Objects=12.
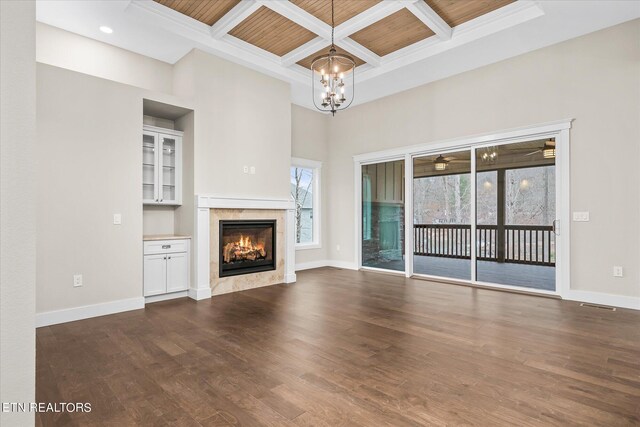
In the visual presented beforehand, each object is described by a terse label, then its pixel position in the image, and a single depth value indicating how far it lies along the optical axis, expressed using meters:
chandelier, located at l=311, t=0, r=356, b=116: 3.82
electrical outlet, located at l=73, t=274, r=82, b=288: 3.75
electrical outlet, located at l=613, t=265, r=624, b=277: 4.11
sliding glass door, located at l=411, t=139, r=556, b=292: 4.90
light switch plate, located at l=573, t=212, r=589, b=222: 4.37
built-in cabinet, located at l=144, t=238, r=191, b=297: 4.40
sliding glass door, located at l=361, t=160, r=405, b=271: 6.46
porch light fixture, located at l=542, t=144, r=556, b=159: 4.73
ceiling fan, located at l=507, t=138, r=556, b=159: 4.73
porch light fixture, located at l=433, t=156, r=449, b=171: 5.90
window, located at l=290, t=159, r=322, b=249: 7.15
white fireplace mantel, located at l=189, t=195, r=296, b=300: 4.65
